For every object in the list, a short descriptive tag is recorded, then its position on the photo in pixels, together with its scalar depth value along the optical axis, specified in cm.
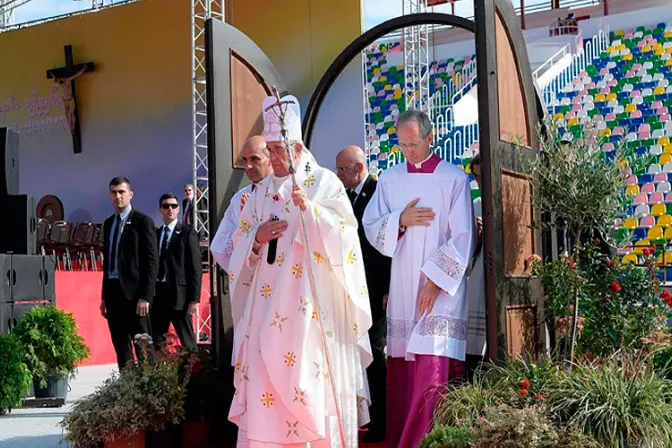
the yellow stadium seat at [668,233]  1712
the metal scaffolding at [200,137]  1489
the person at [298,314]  480
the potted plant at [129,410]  558
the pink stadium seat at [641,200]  1823
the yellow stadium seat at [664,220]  1759
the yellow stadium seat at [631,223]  1710
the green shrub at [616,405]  407
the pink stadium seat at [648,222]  1778
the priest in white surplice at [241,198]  547
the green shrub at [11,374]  749
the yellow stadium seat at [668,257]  1437
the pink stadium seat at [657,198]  1819
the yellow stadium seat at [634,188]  1817
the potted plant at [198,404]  592
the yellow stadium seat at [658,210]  1789
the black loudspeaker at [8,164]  980
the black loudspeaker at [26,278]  905
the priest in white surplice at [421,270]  504
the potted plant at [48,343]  856
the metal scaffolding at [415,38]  1566
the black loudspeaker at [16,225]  947
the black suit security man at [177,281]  839
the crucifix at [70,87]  2205
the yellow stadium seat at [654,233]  1727
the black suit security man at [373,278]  624
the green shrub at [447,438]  407
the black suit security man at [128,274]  766
